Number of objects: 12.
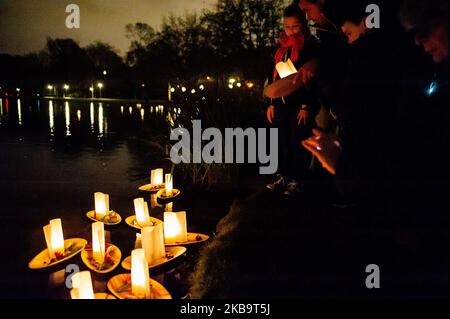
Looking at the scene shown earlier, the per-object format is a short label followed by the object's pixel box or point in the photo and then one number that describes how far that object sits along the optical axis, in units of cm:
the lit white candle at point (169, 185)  507
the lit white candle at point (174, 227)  369
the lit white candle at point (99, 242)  327
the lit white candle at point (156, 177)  549
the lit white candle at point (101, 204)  425
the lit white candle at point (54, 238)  338
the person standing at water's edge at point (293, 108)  386
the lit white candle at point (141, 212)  407
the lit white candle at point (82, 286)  246
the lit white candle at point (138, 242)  376
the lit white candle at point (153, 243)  315
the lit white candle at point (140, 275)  268
